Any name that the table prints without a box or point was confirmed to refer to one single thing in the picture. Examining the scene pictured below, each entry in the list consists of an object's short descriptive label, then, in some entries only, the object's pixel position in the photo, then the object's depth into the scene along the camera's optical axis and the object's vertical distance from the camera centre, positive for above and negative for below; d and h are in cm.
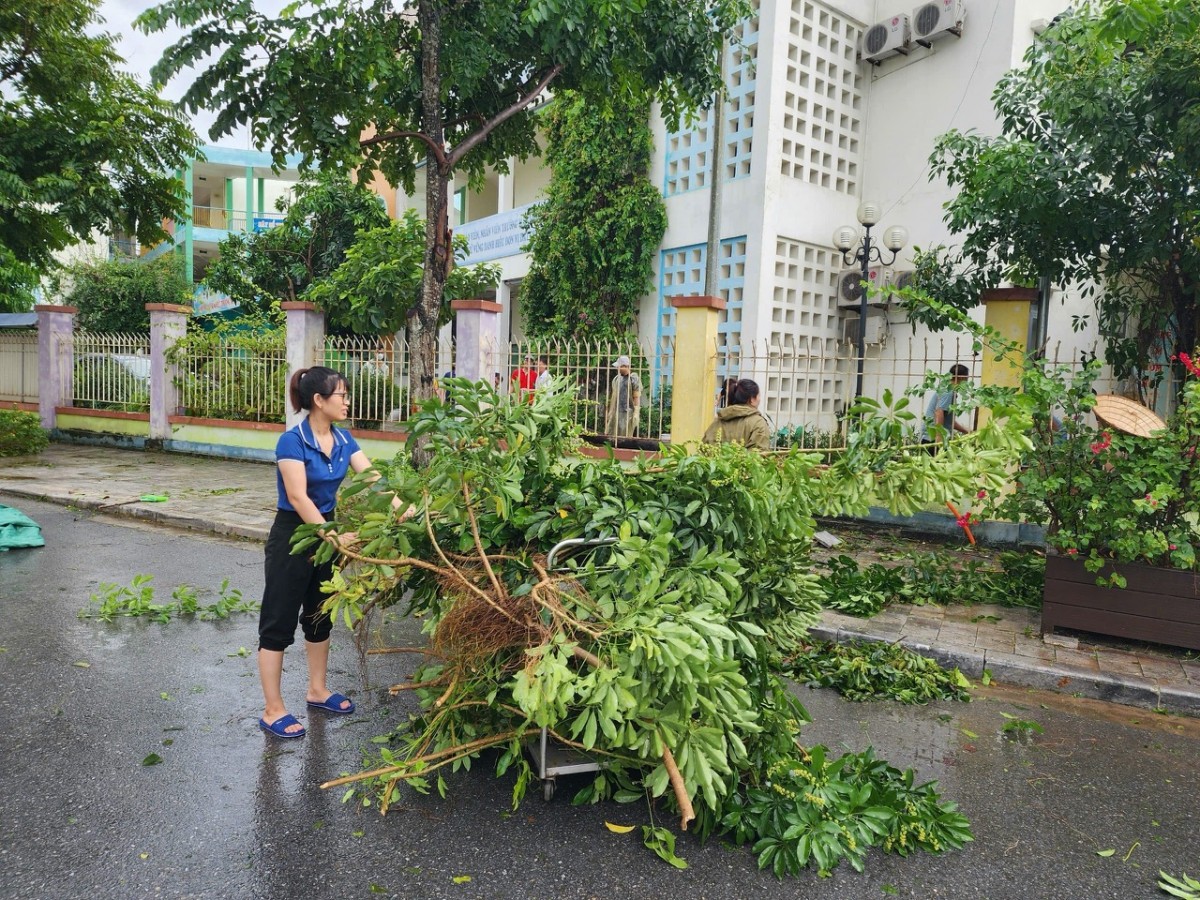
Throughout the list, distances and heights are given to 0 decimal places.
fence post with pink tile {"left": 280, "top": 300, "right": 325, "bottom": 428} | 1342 +67
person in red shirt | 1007 +14
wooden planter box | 524 -126
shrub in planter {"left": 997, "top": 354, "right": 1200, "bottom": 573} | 504 -51
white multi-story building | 1218 +386
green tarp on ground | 756 -144
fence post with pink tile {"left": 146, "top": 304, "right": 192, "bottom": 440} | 1535 +15
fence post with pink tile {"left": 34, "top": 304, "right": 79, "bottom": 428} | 1691 +17
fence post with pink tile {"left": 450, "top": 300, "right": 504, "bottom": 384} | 1127 +60
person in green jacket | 662 -21
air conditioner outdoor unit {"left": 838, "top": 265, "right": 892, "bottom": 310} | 1295 +172
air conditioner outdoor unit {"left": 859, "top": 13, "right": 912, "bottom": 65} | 1264 +538
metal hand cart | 312 -142
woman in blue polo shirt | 392 -67
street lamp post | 1101 +214
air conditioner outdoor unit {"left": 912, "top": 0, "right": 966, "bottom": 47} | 1195 +536
